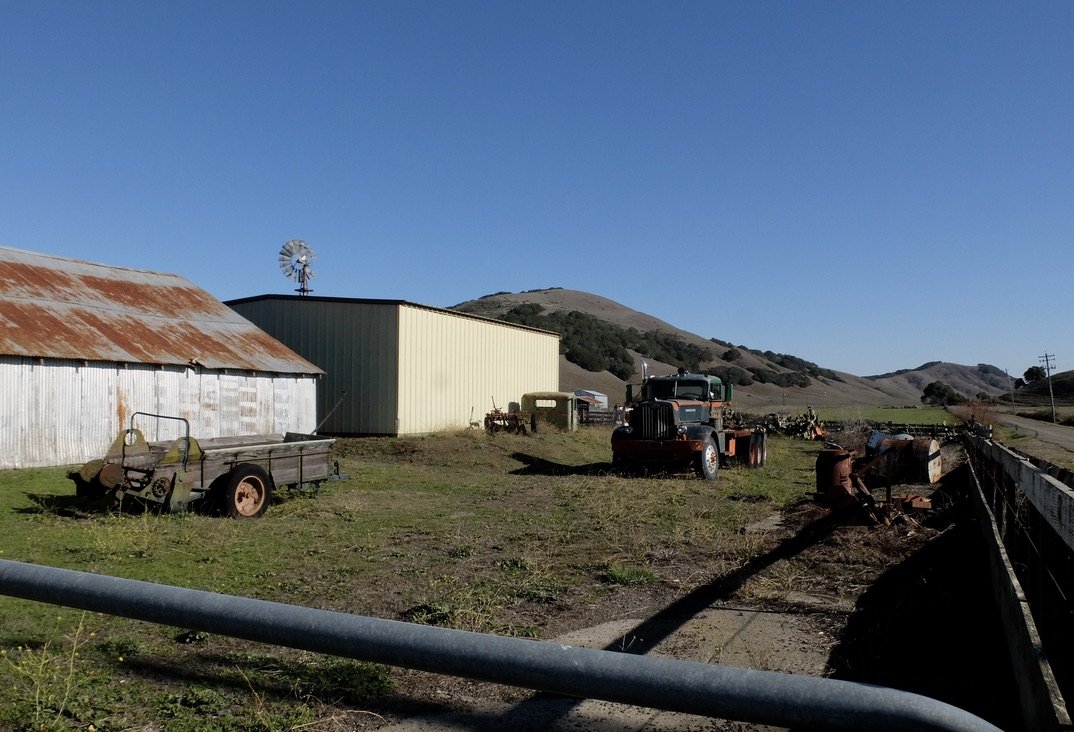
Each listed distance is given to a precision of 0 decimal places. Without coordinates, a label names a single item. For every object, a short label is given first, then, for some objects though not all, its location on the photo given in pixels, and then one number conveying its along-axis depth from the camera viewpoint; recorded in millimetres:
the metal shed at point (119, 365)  16031
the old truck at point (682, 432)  17469
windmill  32969
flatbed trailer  10734
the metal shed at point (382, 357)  25047
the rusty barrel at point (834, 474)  10180
